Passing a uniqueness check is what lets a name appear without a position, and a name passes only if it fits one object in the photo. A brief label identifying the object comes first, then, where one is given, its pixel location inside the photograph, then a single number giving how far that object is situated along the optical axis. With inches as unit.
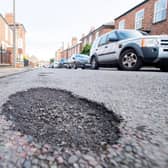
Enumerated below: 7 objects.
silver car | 241.9
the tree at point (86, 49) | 1079.2
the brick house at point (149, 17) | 586.4
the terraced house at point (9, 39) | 753.8
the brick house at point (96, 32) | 1139.3
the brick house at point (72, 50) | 1924.2
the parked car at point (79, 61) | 607.1
